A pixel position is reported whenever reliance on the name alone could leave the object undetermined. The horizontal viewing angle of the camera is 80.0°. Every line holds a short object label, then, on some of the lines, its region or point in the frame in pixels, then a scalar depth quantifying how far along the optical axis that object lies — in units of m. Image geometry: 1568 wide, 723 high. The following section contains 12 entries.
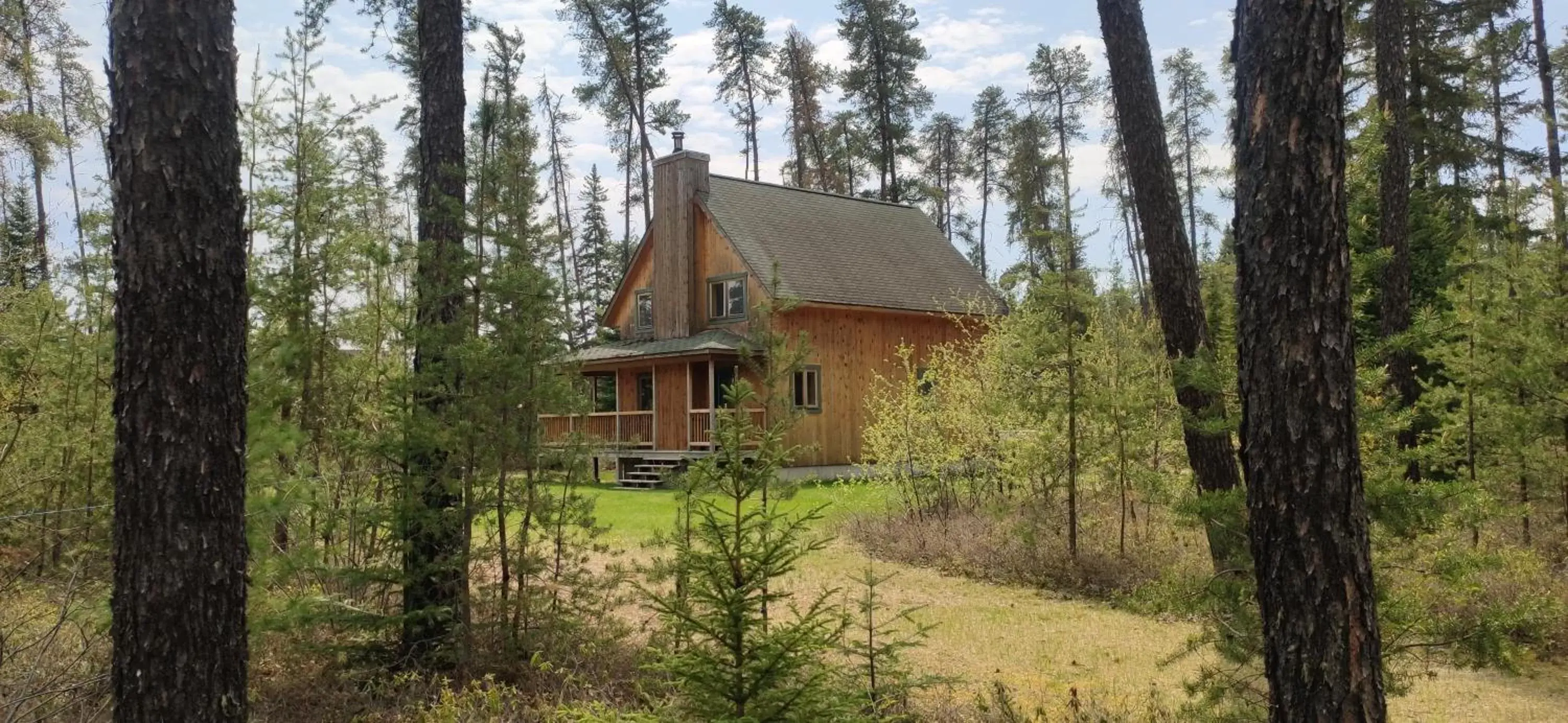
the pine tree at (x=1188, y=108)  37.34
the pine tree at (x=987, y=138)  37.72
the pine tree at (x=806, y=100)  33.47
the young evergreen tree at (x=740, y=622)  3.15
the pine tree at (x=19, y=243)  8.52
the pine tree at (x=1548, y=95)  19.94
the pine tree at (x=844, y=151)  33.09
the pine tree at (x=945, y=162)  38.94
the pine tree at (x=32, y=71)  12.16
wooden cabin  20.77
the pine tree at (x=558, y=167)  34.66
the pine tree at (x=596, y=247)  40.78
